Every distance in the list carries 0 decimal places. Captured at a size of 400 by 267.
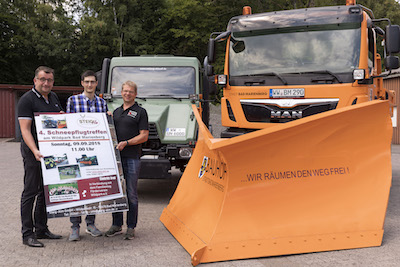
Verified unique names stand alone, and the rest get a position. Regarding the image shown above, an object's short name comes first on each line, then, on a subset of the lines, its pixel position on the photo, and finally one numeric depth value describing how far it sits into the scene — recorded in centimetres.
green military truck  795
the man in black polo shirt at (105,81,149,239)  558
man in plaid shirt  565
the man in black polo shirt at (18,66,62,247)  514
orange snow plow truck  460
